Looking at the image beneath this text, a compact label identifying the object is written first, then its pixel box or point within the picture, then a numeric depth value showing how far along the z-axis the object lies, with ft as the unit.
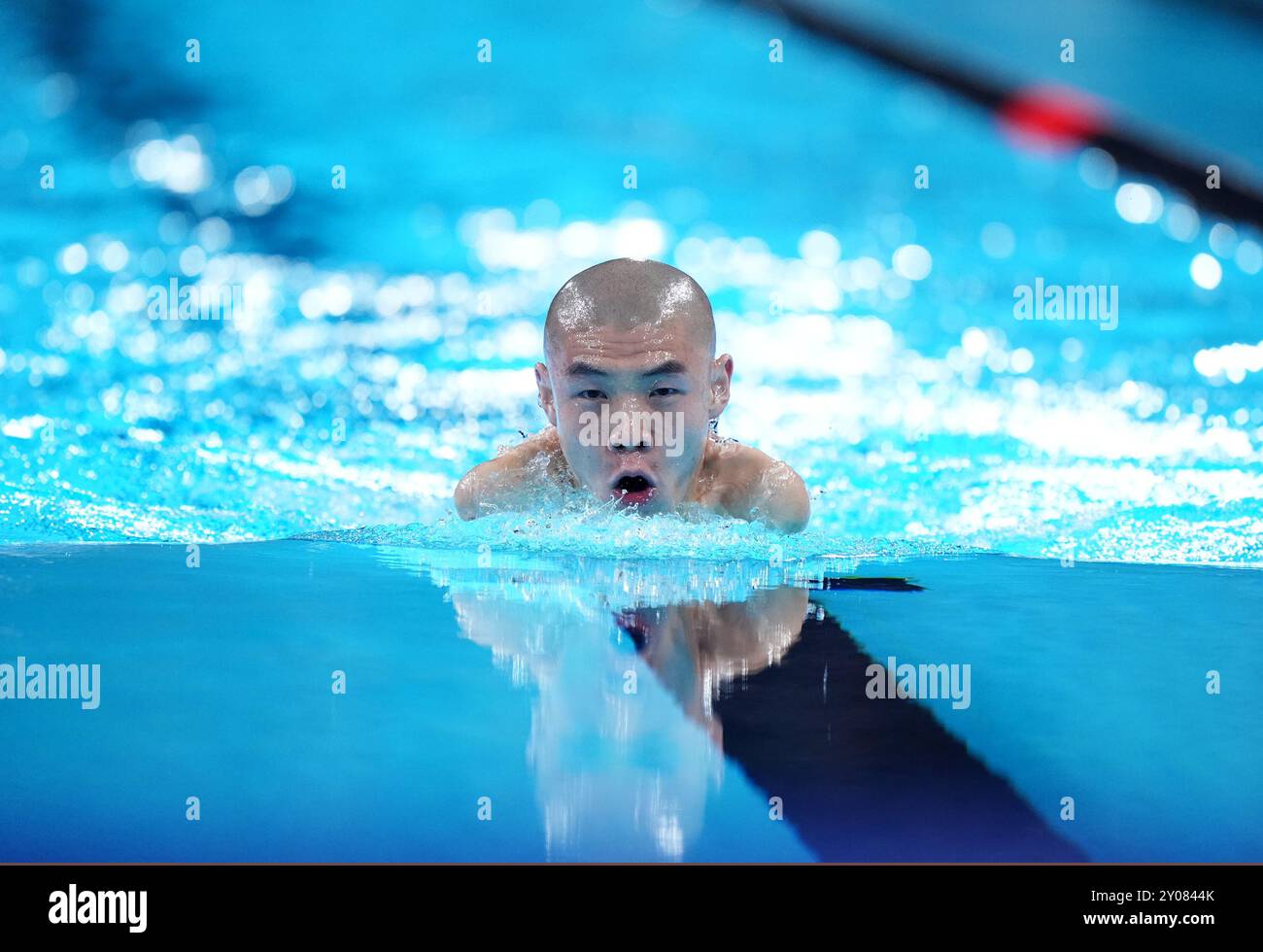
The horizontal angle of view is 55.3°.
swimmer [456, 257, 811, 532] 10.60
